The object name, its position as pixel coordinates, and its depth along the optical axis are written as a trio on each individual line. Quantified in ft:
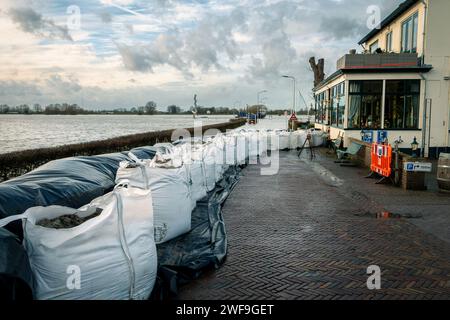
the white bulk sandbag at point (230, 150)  48.77
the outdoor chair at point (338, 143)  65.67
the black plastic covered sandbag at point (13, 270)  10.44
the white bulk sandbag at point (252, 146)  65.87
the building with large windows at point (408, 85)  60.70
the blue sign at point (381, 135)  63.36
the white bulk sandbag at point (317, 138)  85.15
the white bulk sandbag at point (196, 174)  29.37
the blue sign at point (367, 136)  64.13
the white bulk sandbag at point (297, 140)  82.74
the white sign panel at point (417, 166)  36.79
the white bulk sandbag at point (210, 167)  34.30
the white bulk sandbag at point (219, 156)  39.48
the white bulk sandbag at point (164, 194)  21.03
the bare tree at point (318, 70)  141.69
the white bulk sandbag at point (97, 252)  12.38
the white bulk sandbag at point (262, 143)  70.90
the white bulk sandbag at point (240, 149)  55.12
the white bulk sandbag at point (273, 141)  79.20
